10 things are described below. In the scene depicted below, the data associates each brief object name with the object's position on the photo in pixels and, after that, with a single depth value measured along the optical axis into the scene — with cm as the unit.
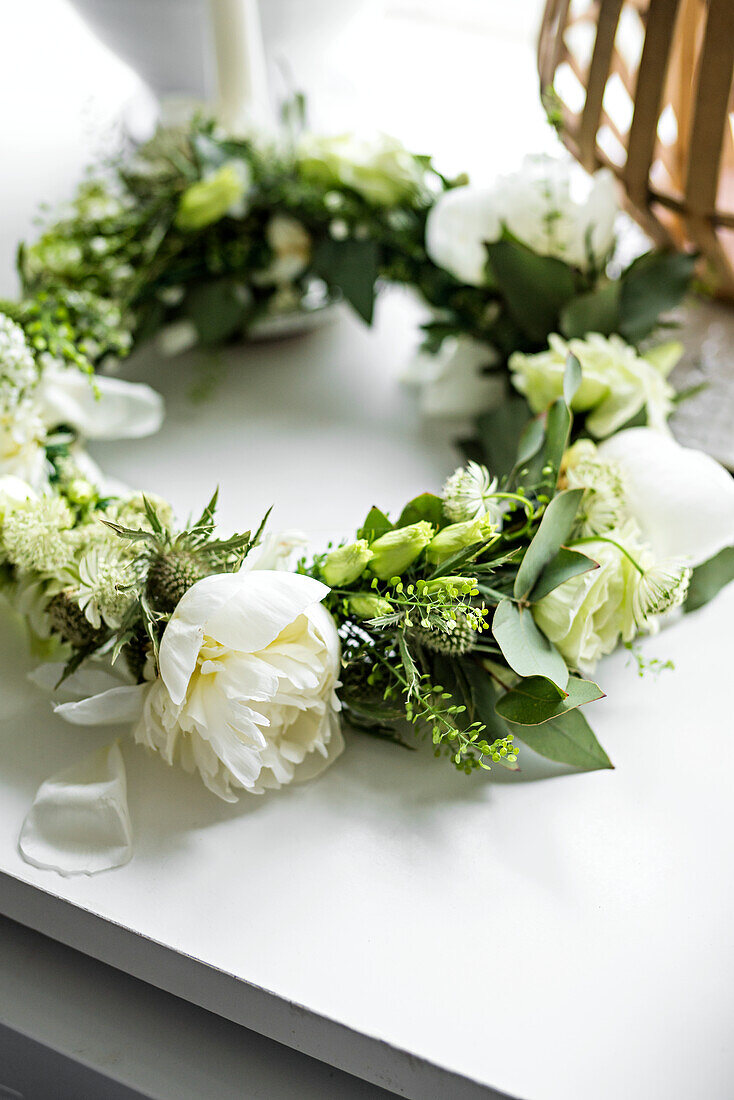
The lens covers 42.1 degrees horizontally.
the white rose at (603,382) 63
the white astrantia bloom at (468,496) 53
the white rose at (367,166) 82
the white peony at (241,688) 44
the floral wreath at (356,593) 47
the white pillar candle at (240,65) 85
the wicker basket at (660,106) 61
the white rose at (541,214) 71
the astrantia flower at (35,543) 53
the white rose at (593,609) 50
